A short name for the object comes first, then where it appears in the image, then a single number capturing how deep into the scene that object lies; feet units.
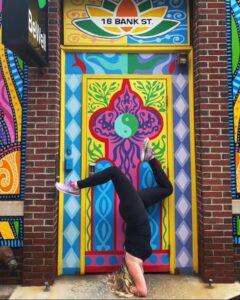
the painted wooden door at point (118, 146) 15.64
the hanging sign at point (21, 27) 11.46
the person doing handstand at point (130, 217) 13.74
